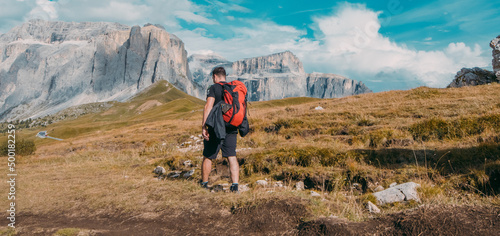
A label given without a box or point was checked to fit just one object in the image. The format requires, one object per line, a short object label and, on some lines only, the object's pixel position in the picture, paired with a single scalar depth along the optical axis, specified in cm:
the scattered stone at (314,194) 690
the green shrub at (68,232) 492
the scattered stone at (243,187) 796
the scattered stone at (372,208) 571
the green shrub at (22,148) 2716
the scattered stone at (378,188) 752
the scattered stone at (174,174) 1079
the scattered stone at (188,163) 1244
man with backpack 731
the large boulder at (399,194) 620
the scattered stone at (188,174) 1033
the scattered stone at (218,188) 759
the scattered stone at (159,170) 1188
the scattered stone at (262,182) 846
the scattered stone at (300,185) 850
